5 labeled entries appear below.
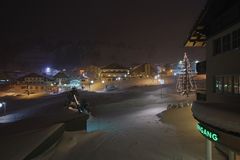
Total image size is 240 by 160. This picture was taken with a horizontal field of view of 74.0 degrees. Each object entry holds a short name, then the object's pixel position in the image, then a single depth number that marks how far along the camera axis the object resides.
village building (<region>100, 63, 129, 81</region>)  59.16
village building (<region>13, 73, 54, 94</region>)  47.63
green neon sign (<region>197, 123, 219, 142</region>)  4.97
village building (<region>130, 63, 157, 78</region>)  58.54
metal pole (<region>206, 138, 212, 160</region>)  6.12
